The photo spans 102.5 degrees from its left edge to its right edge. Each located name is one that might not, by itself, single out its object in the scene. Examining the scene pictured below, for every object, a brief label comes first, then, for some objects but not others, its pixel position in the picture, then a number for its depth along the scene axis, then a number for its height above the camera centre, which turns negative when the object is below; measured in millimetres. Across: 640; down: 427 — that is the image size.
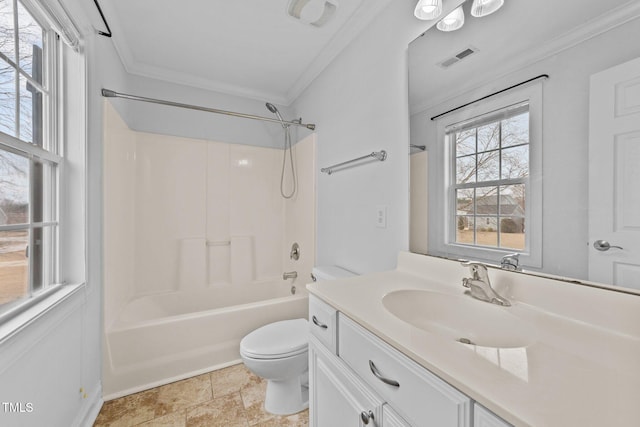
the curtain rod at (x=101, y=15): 1362 +1045
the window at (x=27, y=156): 944 +228
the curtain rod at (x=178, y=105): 1607 +795
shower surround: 1647 -343
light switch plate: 1457 -26
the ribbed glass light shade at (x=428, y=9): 1159 +930
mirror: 711 +429
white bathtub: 1566 -854
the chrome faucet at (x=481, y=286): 841 -257
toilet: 1362 -818
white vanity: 418 -303
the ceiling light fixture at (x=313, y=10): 1507 +1225
